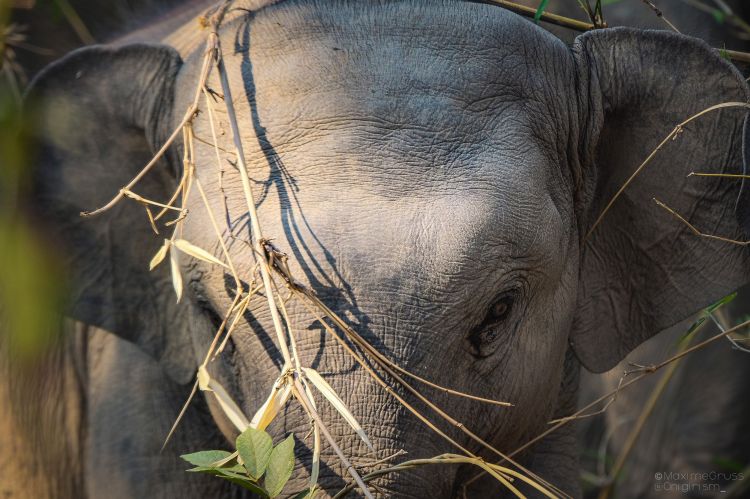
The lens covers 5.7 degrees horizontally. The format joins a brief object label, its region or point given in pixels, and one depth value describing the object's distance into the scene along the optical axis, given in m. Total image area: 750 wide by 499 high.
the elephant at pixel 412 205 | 6.95
